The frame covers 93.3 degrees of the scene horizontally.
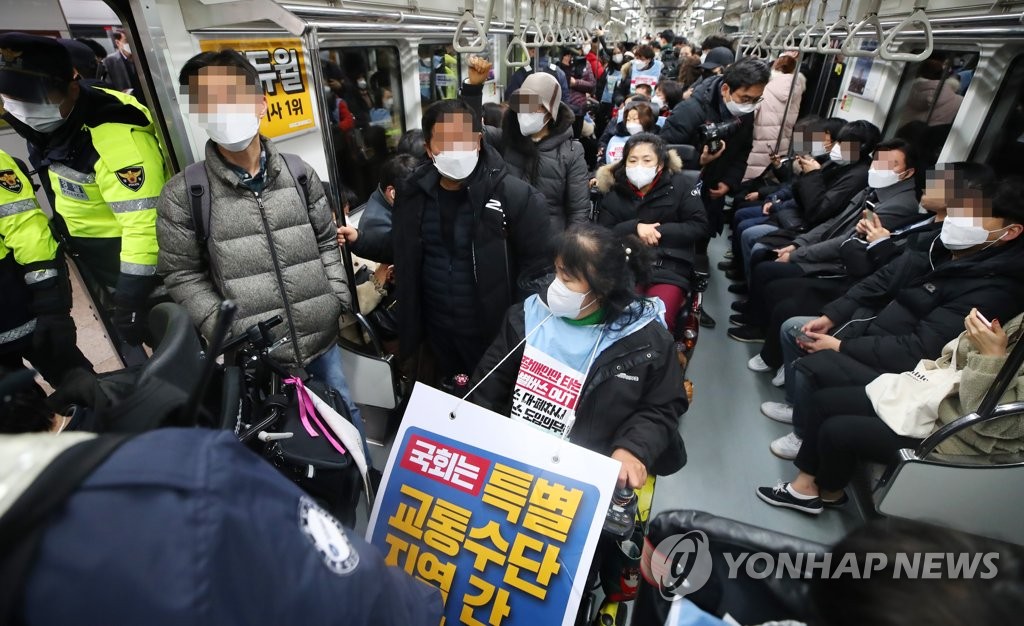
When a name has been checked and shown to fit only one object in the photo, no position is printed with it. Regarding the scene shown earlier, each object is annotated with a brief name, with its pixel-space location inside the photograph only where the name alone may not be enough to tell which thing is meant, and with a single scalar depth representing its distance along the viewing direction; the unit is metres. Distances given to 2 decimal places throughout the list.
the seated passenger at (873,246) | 2.39
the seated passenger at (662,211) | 3.17
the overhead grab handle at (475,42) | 3.14
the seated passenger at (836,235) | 3.19
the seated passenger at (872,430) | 1.86
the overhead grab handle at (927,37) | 2.58
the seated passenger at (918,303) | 2.16
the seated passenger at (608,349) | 1.75
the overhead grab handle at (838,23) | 3.80
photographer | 4.46
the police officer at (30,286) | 2.02
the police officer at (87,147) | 1.93
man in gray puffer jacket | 1.83
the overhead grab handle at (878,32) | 3.01
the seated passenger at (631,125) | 4.56
